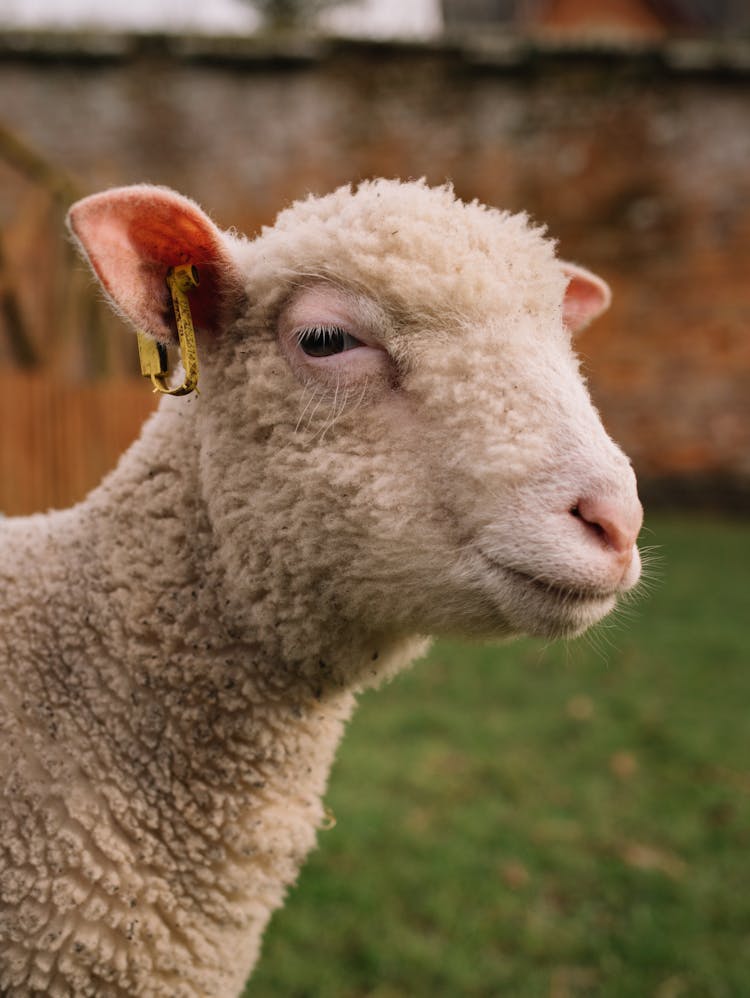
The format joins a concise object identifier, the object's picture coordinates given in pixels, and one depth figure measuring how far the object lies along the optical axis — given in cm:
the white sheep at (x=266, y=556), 69
